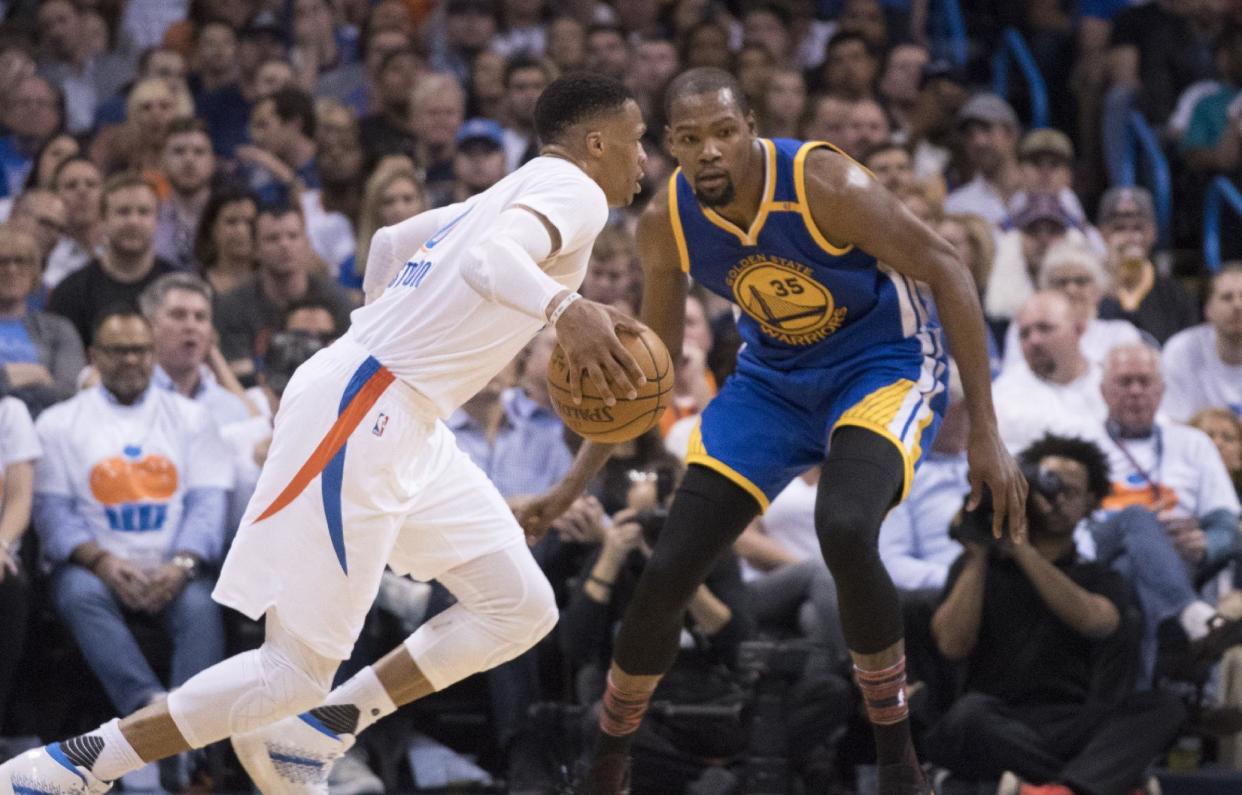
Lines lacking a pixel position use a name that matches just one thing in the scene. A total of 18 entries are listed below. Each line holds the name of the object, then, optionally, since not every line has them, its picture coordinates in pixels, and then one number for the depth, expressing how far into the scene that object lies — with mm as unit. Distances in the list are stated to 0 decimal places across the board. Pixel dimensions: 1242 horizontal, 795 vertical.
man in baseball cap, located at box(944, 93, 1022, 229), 21812
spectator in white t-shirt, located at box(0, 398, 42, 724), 14125
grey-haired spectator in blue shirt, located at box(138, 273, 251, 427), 16281
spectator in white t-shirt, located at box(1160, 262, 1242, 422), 17969
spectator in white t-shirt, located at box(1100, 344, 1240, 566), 15734
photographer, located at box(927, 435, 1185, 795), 13750
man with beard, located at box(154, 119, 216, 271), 19344
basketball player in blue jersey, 10602
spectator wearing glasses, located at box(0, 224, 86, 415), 16359
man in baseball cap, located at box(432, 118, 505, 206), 19969
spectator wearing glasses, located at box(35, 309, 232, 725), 14312
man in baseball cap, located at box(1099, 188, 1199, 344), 19733
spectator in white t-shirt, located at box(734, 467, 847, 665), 14914
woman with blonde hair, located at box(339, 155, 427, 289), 18453
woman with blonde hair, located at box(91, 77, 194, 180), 20172
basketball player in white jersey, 9914
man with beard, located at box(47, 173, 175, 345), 17594
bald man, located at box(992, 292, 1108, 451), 16594
